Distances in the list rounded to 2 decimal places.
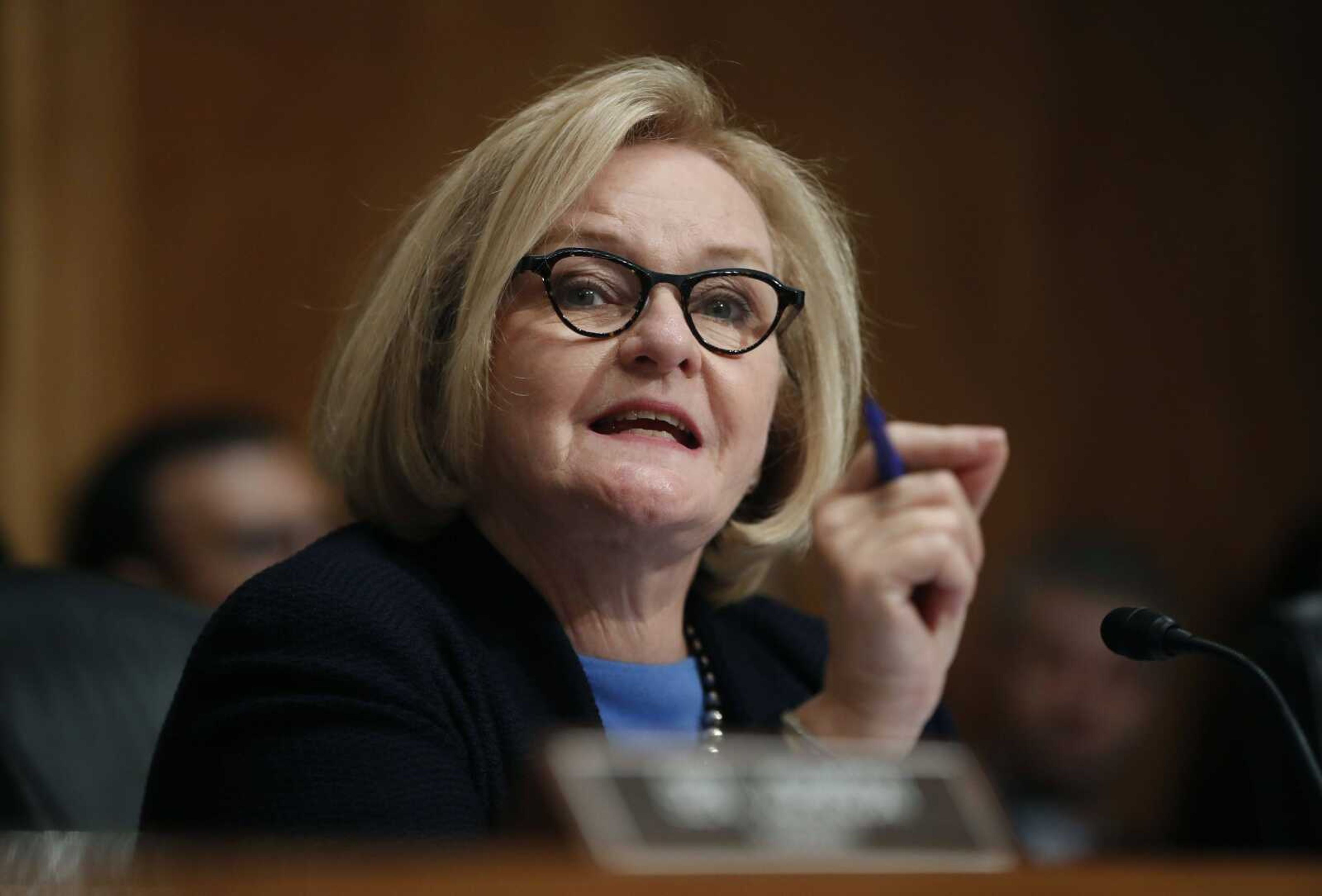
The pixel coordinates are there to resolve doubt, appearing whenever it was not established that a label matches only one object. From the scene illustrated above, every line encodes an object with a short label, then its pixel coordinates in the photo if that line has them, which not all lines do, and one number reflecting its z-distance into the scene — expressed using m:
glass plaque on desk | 2.44
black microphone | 2.94
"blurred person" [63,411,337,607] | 3.95
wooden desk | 2.16
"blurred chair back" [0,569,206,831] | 3.08
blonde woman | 3.01
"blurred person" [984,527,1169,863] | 3.99
